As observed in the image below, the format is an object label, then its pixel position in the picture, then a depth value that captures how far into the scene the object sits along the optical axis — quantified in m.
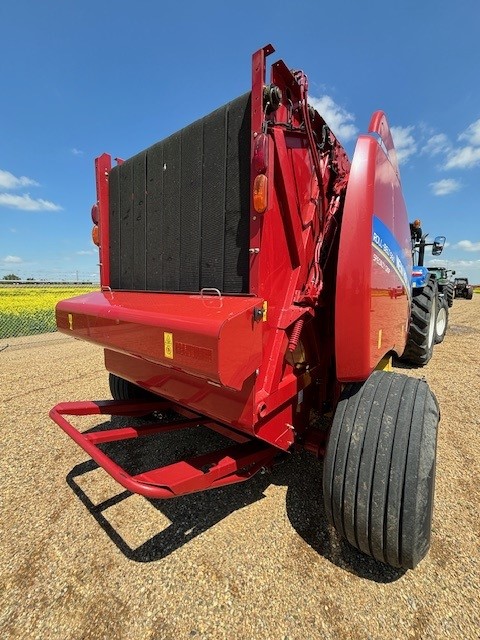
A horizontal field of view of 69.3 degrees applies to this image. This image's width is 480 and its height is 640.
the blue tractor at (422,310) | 5.15
